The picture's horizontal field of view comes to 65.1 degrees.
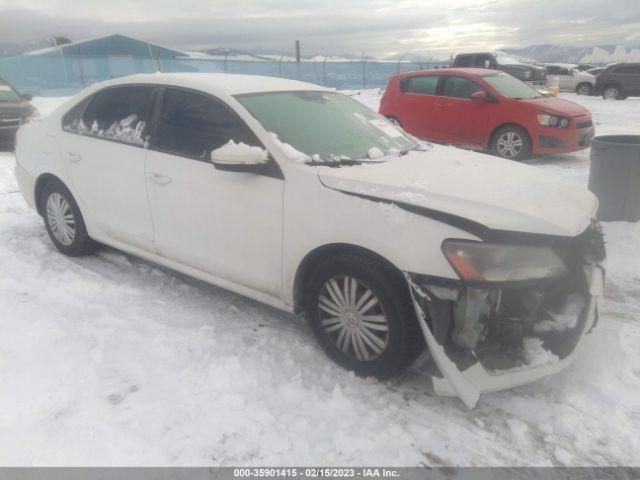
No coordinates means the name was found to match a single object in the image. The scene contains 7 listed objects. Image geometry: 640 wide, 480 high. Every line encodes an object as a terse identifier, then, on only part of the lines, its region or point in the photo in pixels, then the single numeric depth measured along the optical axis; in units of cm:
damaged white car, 251
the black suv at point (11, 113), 1095
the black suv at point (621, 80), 2044
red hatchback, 838
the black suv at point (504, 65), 1827
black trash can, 542
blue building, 2119
